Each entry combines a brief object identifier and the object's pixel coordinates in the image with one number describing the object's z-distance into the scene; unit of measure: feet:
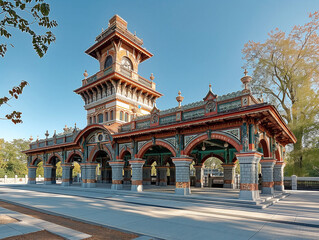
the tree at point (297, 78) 74.33
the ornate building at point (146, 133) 37.86
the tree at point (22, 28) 14.99
